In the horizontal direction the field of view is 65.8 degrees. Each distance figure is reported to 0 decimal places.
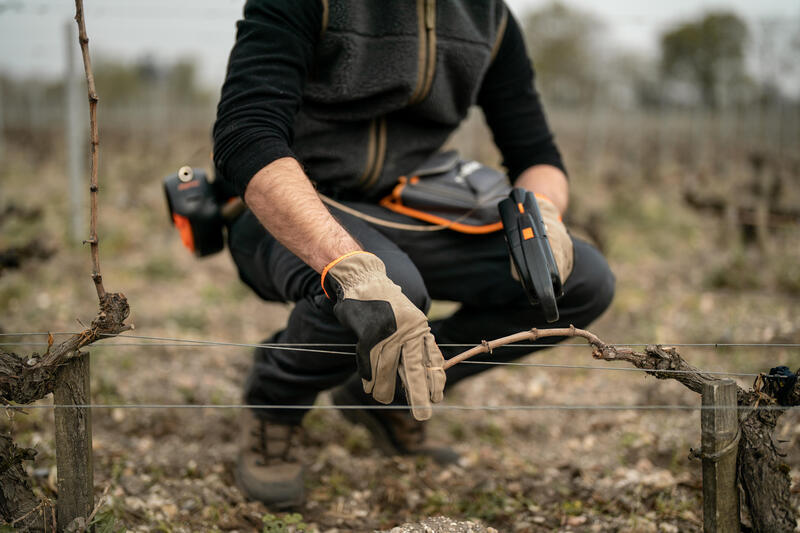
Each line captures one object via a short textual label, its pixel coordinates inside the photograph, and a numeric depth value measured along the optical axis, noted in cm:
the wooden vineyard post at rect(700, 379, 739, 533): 130
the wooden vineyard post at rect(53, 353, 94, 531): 141
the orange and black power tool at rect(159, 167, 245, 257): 203
